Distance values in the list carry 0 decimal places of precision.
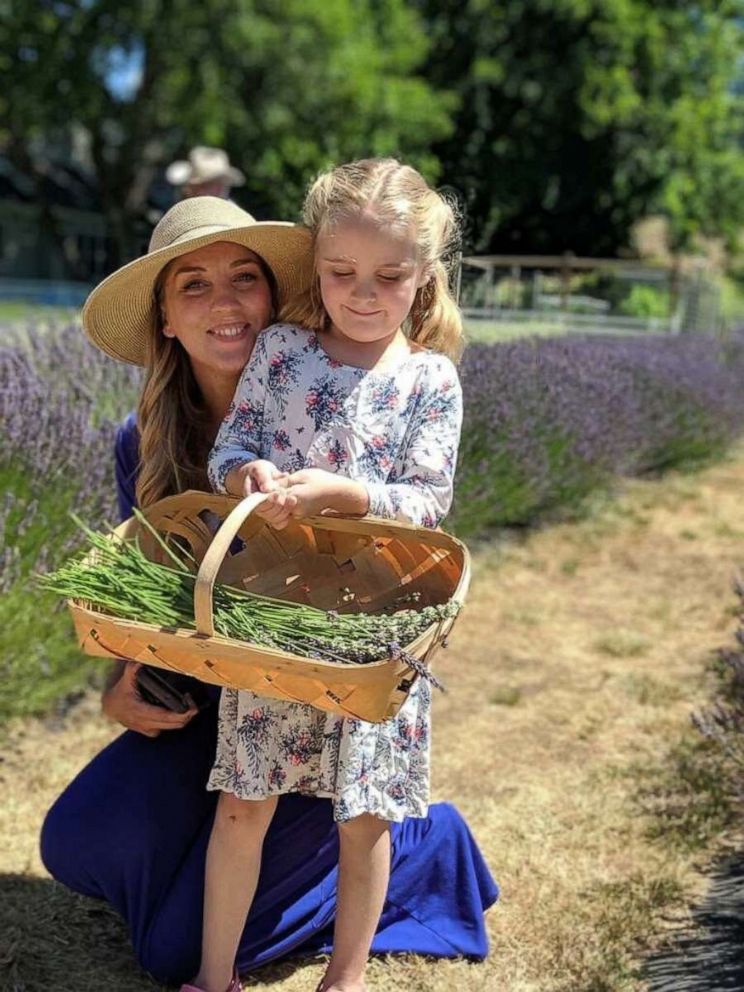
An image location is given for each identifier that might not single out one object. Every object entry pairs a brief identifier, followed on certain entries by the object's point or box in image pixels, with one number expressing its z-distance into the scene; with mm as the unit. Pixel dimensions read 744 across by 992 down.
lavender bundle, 1741
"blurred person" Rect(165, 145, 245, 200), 5129
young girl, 1910
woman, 2168
